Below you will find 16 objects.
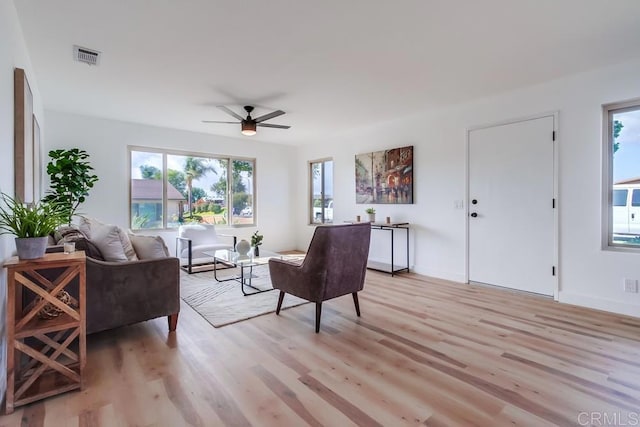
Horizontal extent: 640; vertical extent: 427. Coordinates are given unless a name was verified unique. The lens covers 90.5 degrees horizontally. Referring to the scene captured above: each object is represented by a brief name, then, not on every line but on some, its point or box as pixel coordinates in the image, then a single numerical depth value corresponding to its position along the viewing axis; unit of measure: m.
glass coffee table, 3.73
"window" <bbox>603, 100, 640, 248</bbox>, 3.02
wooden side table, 1.62
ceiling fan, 3.94
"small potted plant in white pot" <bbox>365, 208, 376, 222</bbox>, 5.15
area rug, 3.04
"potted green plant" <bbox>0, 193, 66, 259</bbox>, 1.66
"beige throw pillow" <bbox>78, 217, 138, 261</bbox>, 2.50
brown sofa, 2.27
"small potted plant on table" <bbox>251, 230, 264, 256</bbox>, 4.18
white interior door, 3.49
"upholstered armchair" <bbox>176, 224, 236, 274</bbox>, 4.75
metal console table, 4.64
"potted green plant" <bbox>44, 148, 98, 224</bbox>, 3.92
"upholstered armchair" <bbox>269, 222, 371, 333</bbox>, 2.60
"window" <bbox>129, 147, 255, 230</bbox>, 5.20
